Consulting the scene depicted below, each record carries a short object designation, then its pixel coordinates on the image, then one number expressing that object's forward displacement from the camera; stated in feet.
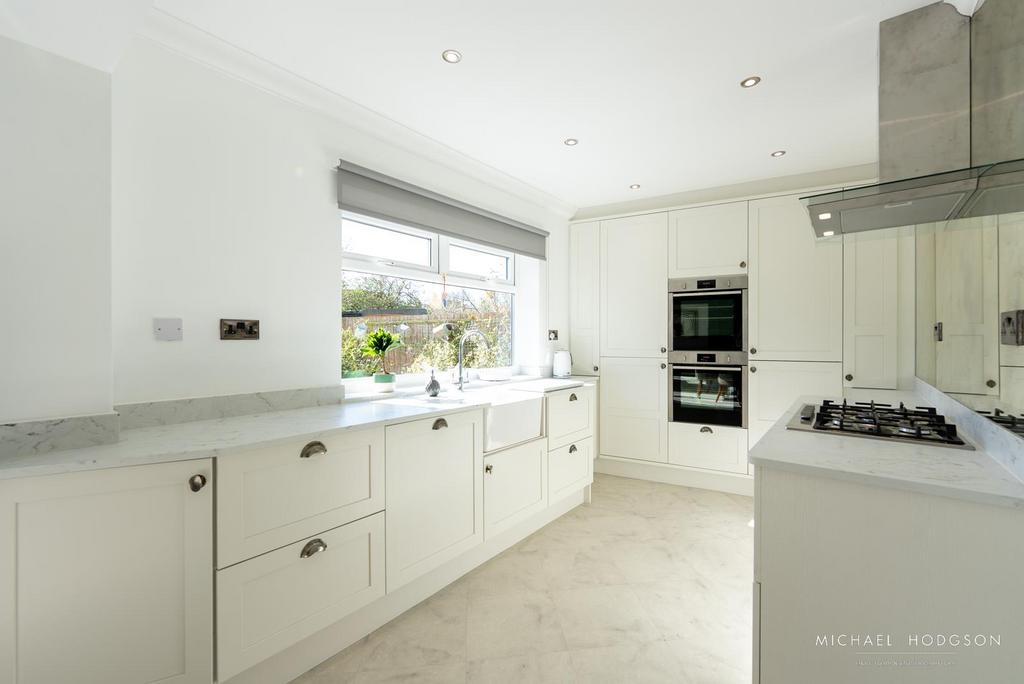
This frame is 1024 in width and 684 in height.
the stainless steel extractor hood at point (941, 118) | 4.17
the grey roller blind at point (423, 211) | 7.70
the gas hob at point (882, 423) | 4.46
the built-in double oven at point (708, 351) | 11.23
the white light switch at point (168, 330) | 5.58
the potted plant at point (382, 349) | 8.37
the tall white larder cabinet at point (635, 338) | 12.16
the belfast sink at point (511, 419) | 7.83
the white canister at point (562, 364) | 12.62
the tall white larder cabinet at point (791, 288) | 10.24
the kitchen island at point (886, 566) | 2.99
